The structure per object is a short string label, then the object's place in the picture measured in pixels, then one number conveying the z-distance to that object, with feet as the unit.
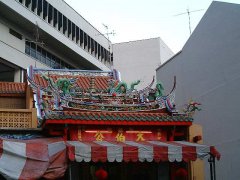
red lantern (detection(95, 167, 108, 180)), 39.91
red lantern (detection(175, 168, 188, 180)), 43.52
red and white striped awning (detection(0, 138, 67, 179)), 36.24
